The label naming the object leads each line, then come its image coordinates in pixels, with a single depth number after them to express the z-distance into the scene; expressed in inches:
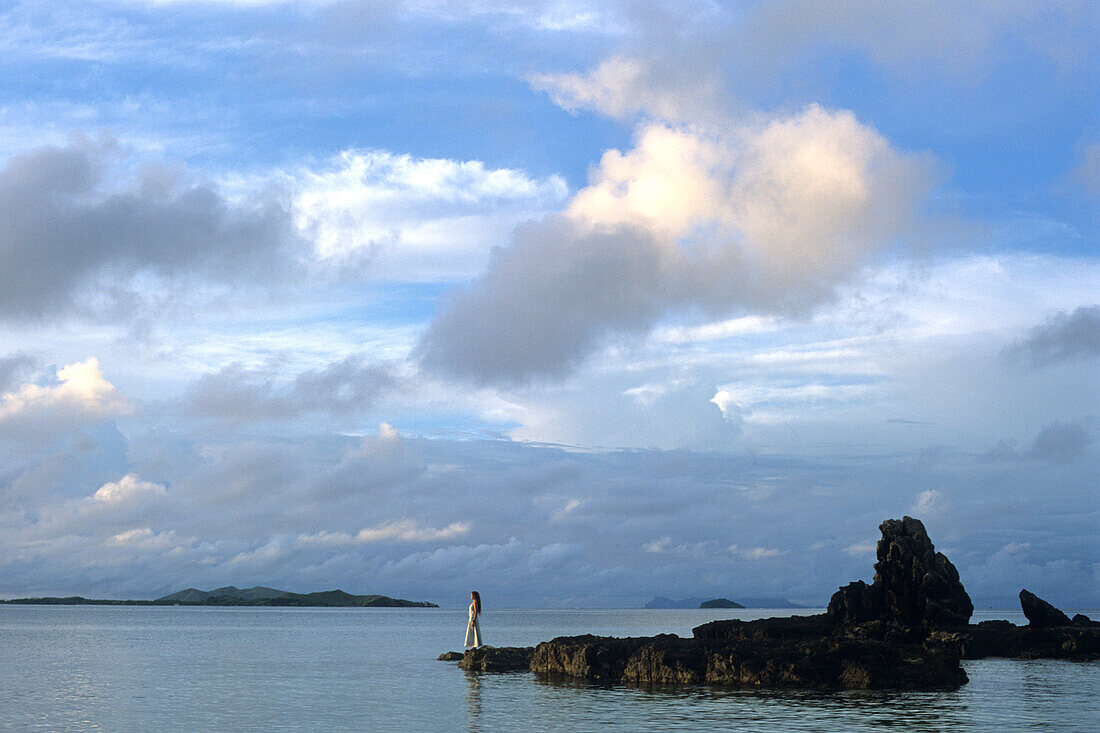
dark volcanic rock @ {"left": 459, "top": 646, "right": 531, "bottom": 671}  2711.6
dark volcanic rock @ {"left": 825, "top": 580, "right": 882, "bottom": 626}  3843.5
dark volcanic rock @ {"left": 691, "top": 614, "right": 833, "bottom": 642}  3427.7
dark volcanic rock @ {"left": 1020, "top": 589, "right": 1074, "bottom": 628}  4141.2
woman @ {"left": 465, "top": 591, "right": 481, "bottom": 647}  2674.7
